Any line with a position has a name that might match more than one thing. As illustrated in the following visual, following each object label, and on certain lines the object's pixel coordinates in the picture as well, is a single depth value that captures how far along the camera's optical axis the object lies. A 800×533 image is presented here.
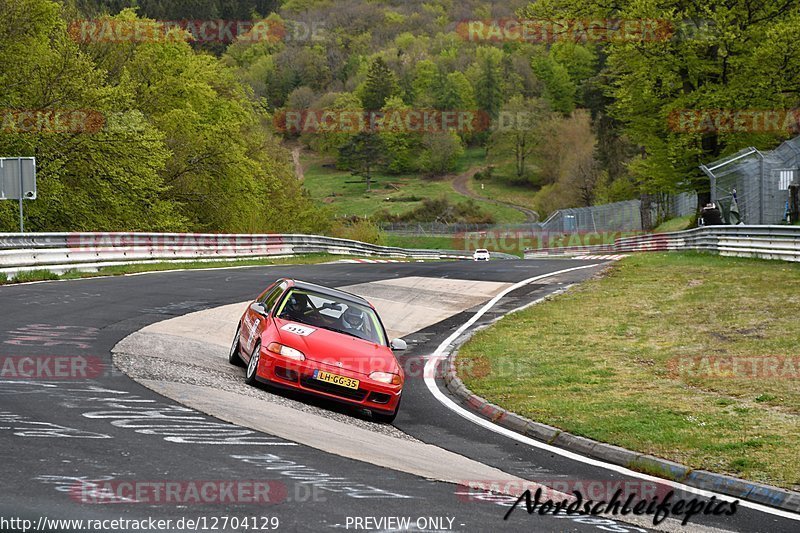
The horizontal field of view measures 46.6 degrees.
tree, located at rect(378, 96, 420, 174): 171.25
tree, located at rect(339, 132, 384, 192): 166.25
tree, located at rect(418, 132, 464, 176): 169.00
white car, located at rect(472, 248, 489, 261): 65.72
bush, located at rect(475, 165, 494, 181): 161.38
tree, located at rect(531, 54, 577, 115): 193.12
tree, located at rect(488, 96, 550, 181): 155.62
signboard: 23.02
